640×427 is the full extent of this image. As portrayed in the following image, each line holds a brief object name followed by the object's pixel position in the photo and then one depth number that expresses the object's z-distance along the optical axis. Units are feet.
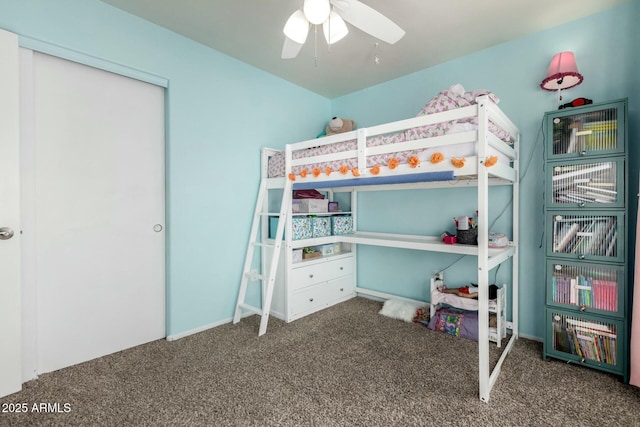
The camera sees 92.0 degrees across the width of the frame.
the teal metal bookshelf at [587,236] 6.24
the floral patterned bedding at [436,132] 6.15
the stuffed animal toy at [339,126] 11.11
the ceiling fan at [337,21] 4.88
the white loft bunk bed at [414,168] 5.80
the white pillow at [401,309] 9.50
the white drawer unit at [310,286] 9.45
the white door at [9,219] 5.71
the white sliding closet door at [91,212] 6.43
